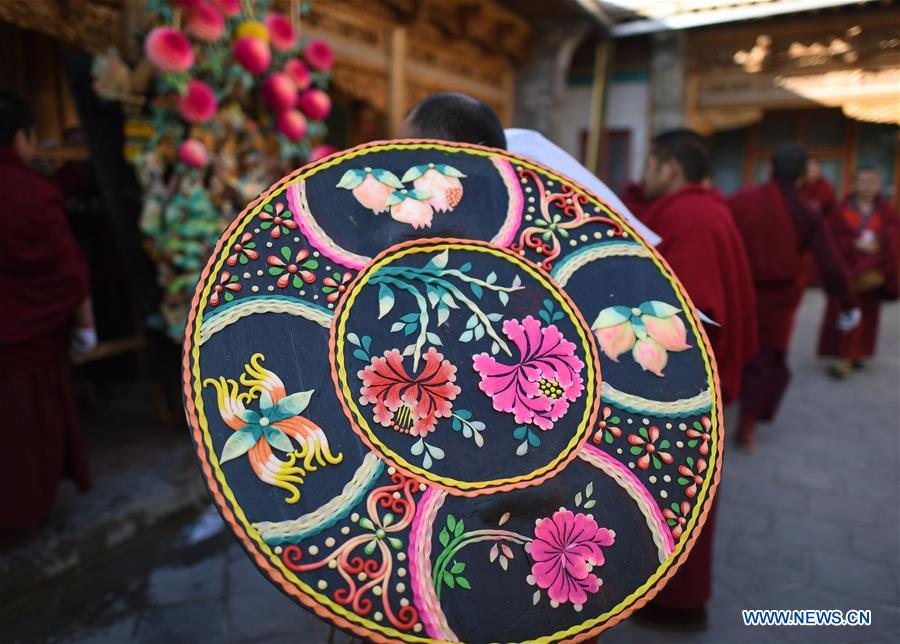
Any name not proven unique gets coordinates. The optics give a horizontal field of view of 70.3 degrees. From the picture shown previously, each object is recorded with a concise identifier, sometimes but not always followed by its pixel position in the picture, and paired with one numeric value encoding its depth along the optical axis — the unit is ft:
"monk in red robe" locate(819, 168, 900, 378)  15.88
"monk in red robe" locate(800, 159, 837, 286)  18.55
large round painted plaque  3.11
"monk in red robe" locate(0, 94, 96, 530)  6.93
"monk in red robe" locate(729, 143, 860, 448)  10.89
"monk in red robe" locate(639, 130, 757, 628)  5.89
